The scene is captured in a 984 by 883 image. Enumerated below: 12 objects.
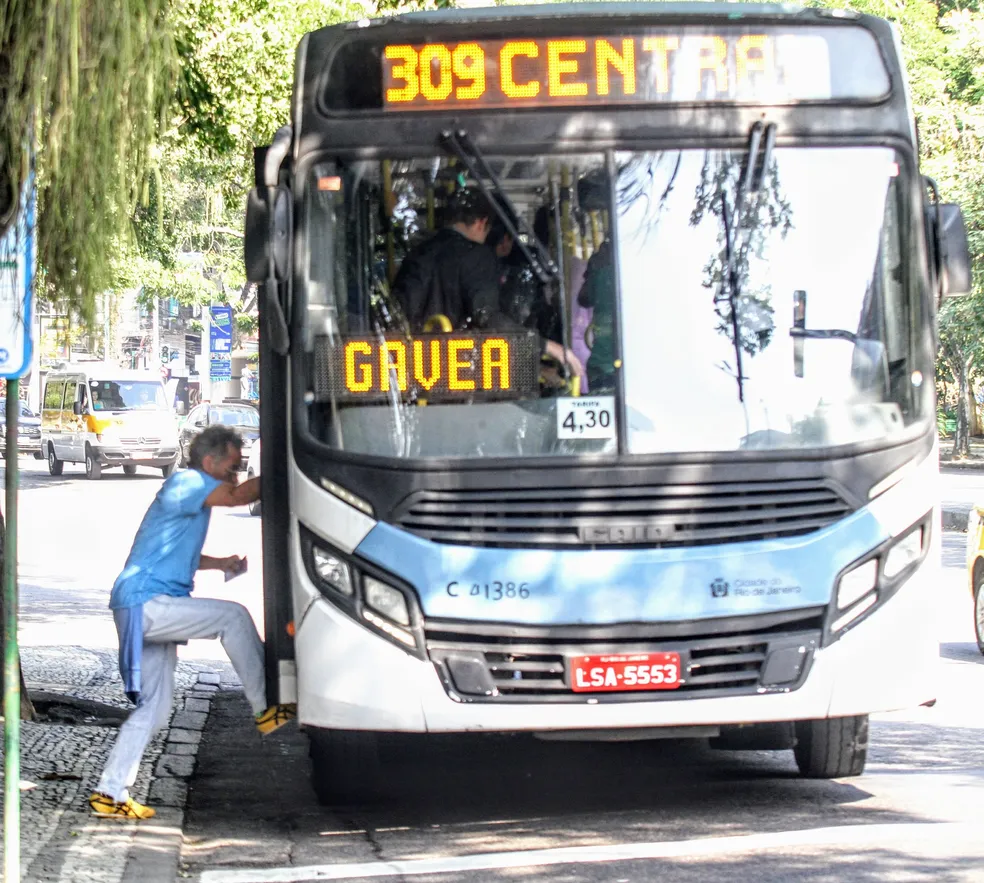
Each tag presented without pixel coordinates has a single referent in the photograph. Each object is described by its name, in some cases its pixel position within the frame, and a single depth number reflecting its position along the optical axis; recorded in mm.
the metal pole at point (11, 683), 9034
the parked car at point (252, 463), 60356
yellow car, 21225
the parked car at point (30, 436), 95874
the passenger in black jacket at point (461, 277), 11470
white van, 70136
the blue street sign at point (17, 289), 9227
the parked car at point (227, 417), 71650
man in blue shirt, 12540
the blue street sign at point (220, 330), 86929
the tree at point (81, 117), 8925
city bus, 11010
